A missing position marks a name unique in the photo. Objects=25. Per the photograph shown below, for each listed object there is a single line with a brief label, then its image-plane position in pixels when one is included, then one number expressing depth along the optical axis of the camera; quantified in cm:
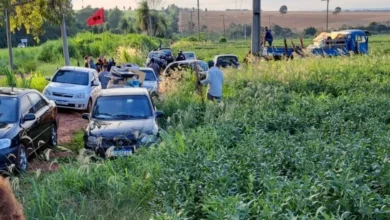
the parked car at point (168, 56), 3023
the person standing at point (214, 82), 1405
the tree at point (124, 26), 8263
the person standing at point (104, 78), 1928
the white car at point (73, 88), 1688
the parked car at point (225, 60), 2506
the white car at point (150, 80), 1952
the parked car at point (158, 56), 2702
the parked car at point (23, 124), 905
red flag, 2678
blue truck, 3203
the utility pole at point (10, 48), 2427
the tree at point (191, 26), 11469
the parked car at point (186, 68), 1817
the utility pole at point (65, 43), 2240
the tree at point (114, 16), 12896
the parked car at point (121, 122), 953
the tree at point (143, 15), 7538
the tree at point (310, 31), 8631
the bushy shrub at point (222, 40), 8054
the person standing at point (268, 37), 3002
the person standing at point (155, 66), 2375
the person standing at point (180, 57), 2770
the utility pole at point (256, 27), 1964
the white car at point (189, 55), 3186
